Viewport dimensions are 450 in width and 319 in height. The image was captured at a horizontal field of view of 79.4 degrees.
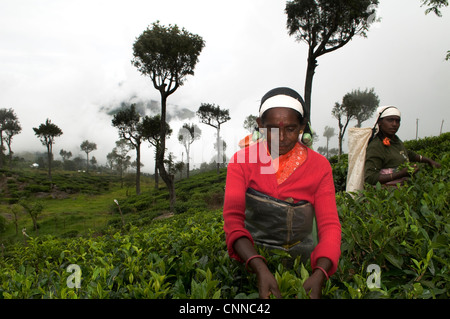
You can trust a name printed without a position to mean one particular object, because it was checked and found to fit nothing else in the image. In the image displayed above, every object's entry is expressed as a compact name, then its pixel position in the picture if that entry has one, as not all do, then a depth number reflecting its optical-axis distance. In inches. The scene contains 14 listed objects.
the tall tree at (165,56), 692.7
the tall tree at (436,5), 423.5
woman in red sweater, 59.8
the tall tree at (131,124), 1437.0
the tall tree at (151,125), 1317.7
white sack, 143.9
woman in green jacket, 133.7
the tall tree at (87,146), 3572.6
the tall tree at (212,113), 1684.3
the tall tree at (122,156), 2688.5
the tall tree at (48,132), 1765.5
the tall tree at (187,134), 2185.0
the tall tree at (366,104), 1717.5
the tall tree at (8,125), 2193.7
